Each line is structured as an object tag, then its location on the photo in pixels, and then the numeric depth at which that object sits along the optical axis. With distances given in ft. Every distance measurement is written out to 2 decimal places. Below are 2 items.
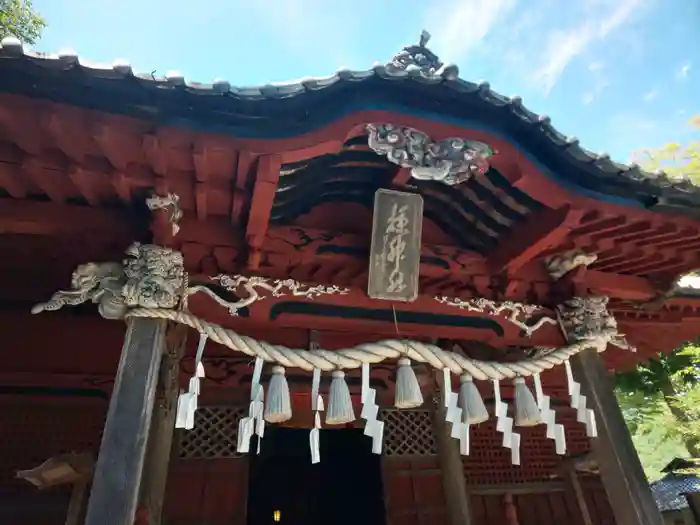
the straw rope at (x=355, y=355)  12.34
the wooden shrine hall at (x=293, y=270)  10.74
